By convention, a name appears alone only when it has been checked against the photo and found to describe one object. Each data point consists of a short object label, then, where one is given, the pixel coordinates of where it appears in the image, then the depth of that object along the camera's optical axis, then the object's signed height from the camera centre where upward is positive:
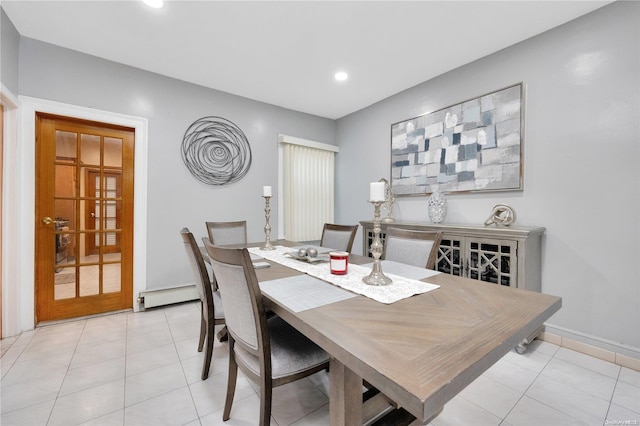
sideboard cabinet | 2.06 -0.34
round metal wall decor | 3.15 +0.73
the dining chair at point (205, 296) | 1.65 -0.56
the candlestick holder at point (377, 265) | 1.34 -0.27
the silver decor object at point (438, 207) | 2.78 +0.06
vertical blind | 3.88 +0.32
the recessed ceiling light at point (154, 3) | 1.90 +1.48
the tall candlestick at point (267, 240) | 2.42 -0.26
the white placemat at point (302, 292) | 1.13 -0.38
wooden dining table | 0.65 -0.39
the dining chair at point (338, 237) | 2.51 -0.25
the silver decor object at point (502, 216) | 2.32 -0.03
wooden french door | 2.48 -0.08
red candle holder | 1.55 -0.30
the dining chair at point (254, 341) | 1.10 -0.62
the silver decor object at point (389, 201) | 3.44 +0.14
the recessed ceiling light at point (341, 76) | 2.90 +1.50
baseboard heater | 2.84 -0.94
